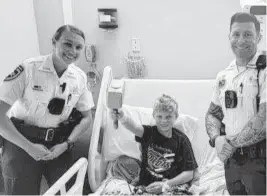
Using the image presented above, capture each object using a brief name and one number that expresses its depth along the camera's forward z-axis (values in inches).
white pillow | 70.5
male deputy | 34.4
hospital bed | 63.6
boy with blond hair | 56.2
